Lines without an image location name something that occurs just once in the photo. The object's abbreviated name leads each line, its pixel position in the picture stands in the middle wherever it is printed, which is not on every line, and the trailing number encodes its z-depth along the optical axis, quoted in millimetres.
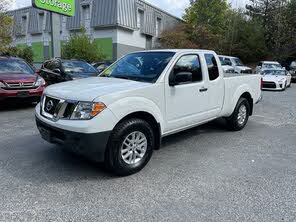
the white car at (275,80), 14570
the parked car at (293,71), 19891
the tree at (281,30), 28578
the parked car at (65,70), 9562
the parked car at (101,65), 16156
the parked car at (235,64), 17395
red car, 7362
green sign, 14320
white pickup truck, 3242
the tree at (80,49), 18375
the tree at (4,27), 14758
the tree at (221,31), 27312
